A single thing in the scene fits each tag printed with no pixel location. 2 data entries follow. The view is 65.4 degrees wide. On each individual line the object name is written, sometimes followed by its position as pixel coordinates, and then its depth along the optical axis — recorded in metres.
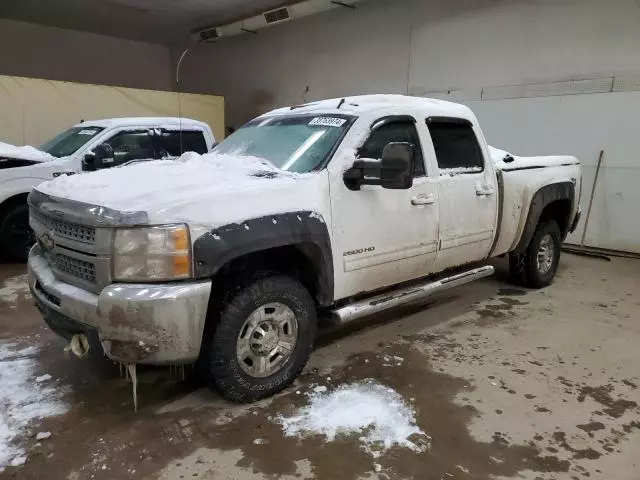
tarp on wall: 9.63
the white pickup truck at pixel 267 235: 2.60
